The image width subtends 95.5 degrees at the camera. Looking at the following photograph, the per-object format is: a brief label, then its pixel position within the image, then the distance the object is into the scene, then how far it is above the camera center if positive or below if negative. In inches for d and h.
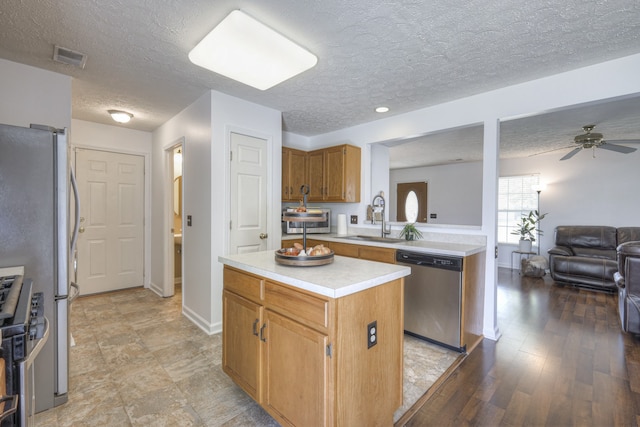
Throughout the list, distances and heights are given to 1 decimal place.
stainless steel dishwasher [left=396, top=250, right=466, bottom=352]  99.7 -31.9
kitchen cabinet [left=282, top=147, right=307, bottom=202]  160.9 +20.2
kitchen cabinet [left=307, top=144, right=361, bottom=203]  153.5 +19.0
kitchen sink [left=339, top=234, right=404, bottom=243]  128.7 -14.0
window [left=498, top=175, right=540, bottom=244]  234.5 +7.7
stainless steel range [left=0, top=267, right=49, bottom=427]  34.8 -18.1
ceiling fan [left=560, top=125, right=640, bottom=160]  148.7 +36.7
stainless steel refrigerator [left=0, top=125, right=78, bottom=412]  61.4 -4.2
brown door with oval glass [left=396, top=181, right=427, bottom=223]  294.2 +8.4
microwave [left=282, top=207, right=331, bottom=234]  153.1 -10.4
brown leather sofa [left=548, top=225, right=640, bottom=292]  173.2 -28.3
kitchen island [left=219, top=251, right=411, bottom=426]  51.0 -26.2
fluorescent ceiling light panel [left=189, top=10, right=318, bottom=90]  65.7 +38.6
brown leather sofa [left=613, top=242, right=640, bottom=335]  109.7 -28.7
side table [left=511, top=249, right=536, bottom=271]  219.6 -33.3
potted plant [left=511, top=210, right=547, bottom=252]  220.8 -15.2
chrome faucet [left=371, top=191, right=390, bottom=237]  151.0 +2.0
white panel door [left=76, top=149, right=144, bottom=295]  157.0 -8.1
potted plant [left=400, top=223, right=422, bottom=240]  131.6 -10.4
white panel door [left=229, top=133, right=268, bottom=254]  122.3 +6.1
